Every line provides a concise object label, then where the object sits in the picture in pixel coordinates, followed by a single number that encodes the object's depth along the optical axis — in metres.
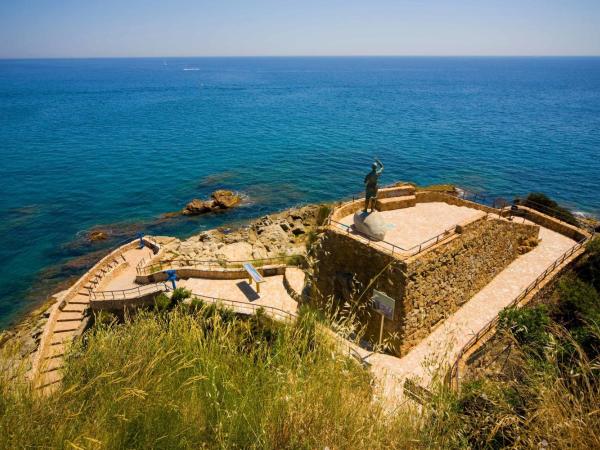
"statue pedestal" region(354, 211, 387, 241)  13.82
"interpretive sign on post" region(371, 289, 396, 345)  12.71
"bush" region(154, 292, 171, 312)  17.41
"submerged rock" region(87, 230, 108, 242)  31.64
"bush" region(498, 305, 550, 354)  10.45
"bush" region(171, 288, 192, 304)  17.64
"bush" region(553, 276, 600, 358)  13.12
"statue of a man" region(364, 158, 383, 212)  13.98
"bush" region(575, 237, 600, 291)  15.51
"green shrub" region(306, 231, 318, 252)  19.71
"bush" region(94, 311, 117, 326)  17.56
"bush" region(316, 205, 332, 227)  24.32
